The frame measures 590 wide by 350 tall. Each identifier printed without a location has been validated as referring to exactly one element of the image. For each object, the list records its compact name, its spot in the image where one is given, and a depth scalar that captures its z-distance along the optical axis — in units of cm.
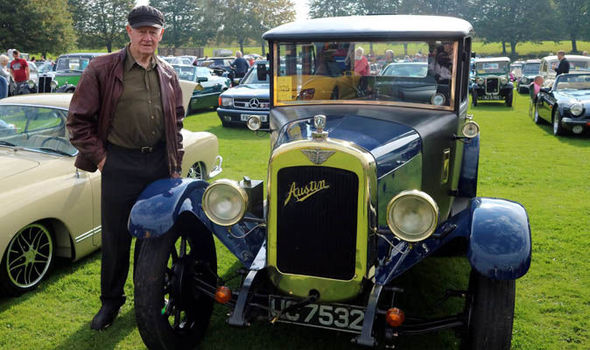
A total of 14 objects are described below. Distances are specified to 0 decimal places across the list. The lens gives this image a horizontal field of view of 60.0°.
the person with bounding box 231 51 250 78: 1880
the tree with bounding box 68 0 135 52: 5503
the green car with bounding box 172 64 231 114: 1552
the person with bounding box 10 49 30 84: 1285
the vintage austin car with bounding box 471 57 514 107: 1767
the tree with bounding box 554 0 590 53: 5375
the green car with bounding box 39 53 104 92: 1413
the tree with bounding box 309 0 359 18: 5728
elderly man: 322
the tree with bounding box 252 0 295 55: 6091
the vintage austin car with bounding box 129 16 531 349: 272
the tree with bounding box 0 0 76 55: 3816
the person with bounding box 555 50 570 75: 1454
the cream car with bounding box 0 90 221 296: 389
